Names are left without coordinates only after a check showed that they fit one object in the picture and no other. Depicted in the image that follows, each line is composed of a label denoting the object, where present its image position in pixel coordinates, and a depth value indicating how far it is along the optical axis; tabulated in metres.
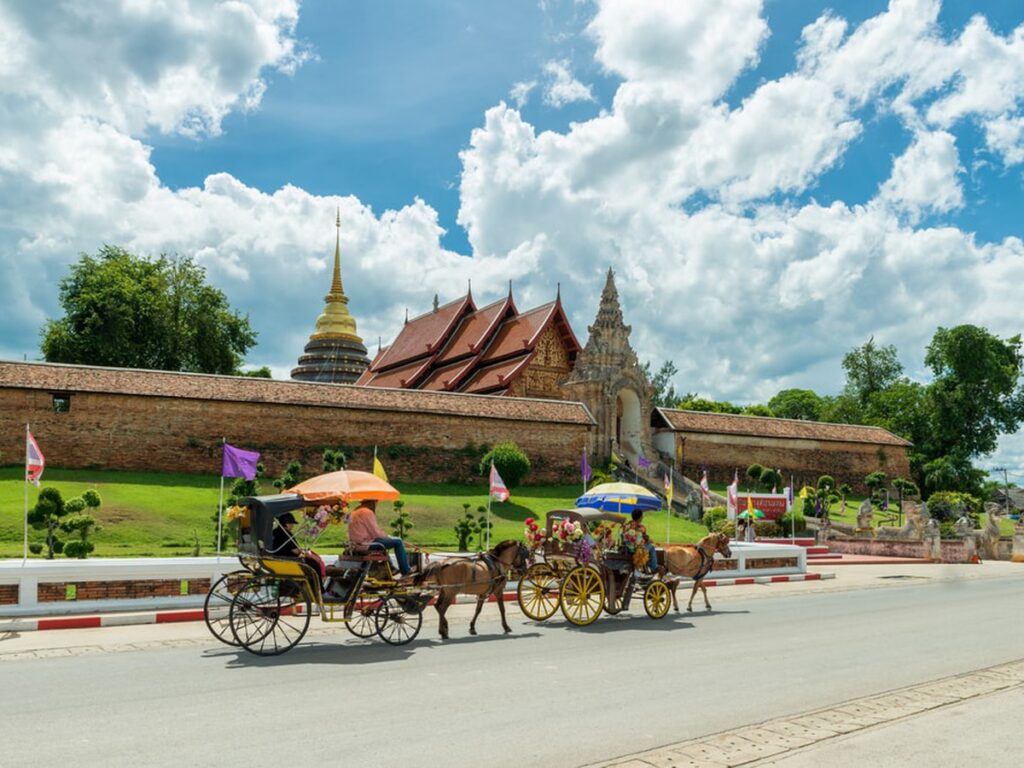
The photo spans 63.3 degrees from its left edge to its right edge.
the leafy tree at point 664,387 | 66.69
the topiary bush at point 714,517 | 29.52
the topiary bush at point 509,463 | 32.72
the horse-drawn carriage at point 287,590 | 9.34
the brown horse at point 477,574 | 10.68
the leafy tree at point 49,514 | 18.11
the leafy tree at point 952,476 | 51.09
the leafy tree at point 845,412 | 69.90
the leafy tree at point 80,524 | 16.83
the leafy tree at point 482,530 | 22.48
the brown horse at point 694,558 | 13.67
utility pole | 61.25
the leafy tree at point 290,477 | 25.22
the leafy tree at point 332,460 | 29.99
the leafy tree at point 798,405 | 81.20
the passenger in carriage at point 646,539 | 12.88
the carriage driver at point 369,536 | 10.28
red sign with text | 28.94
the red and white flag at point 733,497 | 24.01
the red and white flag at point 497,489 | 19.73
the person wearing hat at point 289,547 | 9.70
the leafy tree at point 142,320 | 44.22
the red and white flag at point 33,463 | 14.06
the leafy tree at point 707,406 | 69.00
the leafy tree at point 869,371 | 76.50
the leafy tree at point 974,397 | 58.41
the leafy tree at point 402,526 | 21.47
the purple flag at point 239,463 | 14.98
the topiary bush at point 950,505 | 40.59
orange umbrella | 10.39
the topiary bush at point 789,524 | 30.11
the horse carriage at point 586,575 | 12.09
